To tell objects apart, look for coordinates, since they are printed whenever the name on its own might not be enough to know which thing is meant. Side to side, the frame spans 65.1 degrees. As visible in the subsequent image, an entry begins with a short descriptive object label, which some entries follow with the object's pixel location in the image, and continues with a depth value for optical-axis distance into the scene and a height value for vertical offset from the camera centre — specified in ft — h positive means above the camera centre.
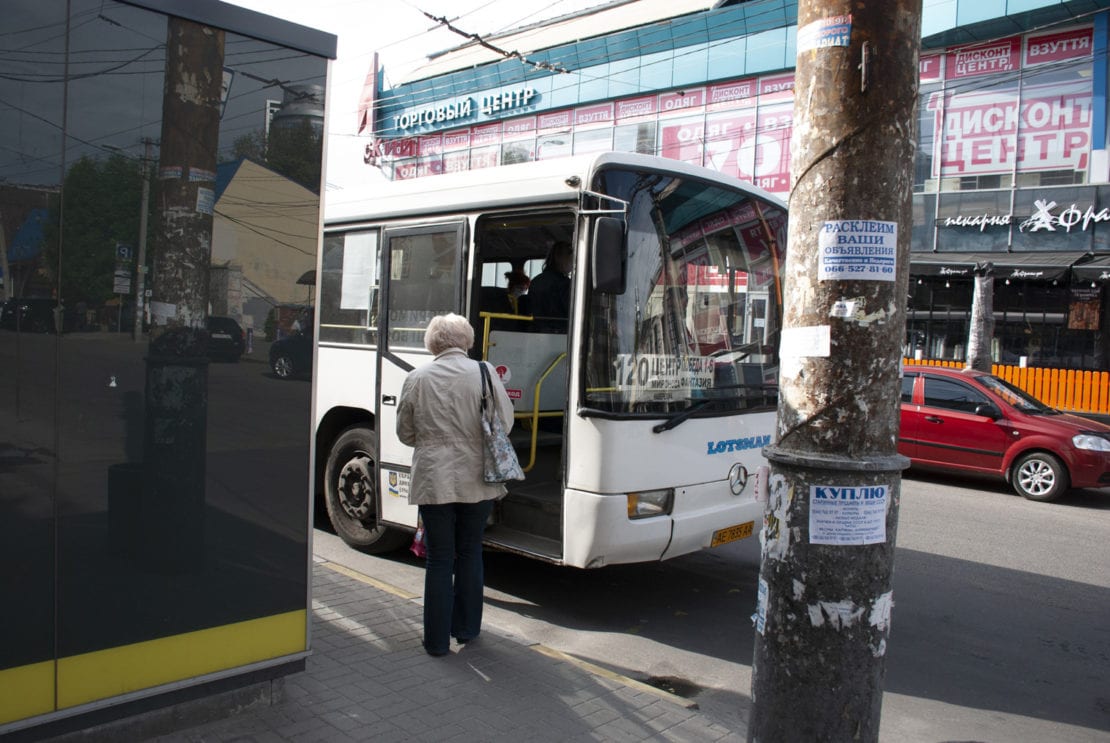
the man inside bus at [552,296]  22.76 +1.14
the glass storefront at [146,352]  10.03 -0.40
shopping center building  68.39 +20.48
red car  35.42 -3.18
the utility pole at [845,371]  9.14 -0.19
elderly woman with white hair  15.64 -2.46
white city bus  17.57 -0.09
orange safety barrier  63.77 -1.77
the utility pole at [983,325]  59.72 +2.37
